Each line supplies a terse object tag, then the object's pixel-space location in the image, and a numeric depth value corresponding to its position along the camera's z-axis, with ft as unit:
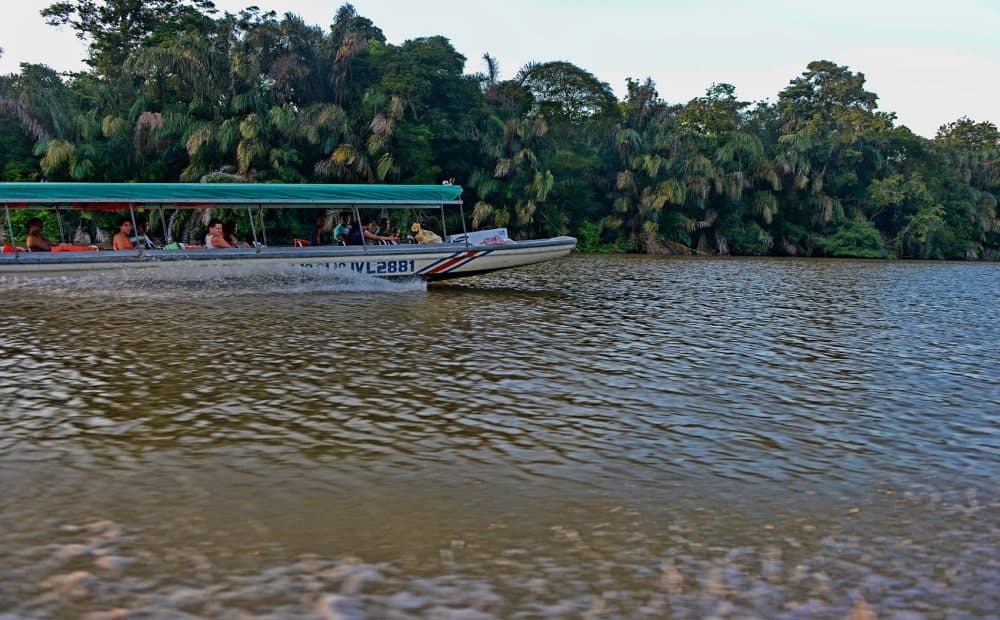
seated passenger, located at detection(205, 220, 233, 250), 53.11
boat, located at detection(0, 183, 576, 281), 47.42
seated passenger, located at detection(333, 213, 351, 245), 55.77
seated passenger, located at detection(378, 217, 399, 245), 57.06
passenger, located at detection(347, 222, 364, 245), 56.56
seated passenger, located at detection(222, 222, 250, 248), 54.44
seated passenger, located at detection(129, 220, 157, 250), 51.34
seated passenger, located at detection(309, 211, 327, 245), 55.57
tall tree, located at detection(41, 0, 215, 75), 138.92
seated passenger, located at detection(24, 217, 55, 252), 48.78
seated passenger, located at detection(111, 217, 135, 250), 50.65
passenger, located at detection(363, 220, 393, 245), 56.24
